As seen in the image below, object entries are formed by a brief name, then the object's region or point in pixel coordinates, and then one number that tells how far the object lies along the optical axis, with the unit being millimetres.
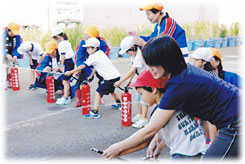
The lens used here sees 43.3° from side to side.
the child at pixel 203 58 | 3791
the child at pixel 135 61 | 4641
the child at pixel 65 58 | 6227
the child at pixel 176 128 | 2018
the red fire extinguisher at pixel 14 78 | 7361
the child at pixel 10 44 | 7695
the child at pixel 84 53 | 6094
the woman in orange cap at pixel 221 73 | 3297
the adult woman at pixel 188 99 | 1914
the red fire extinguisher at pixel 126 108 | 4727
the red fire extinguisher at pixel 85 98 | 5461
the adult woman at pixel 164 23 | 4383
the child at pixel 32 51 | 7355
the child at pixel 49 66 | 6453
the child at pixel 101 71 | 5340
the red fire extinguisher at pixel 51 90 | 6378
